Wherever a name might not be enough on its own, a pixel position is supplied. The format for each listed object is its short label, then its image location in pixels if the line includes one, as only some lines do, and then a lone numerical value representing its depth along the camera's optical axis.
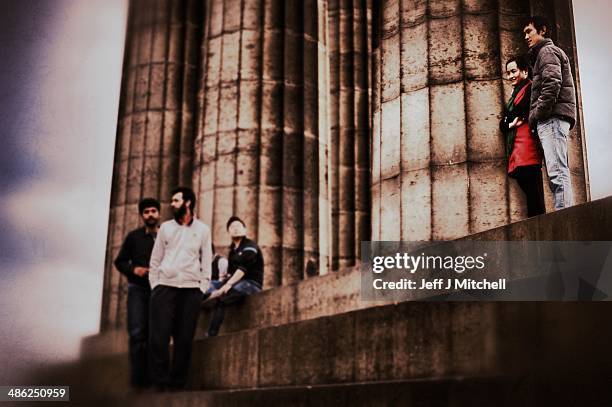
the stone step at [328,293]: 7.22
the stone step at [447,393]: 6.12
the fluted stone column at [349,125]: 24.59
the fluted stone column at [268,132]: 16.98
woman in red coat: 9.96
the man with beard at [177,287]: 9.95
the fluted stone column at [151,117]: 19.59
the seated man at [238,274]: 11.98
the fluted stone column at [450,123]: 11.66
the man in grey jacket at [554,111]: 9.51
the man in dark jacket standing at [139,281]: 10.59
